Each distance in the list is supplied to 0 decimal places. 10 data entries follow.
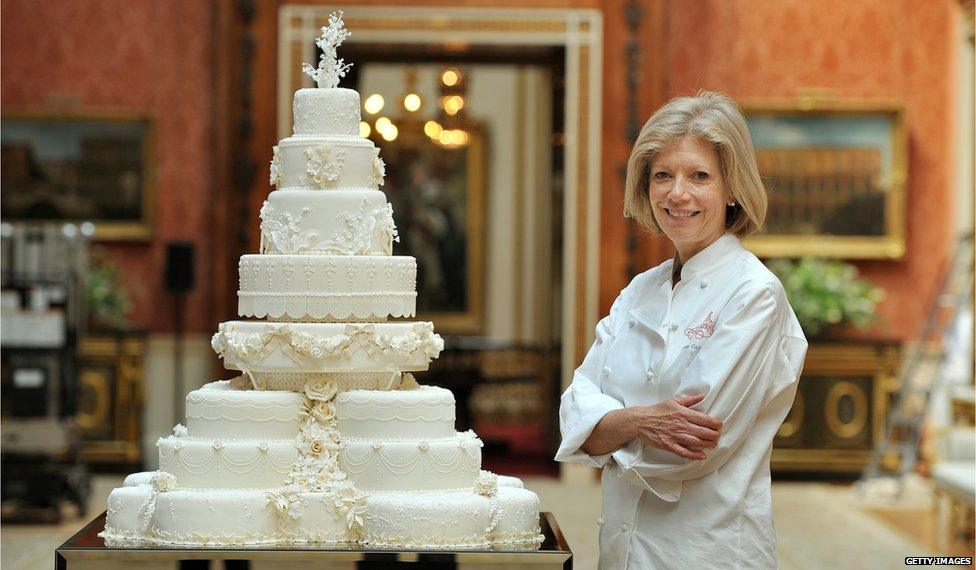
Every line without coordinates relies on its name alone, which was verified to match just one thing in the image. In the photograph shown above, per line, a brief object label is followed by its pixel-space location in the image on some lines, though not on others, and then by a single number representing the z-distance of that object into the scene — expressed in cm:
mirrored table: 427
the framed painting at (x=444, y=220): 1641
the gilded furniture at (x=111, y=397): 1127
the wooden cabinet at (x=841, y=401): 1124
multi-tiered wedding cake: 448
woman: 326
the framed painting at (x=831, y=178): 1184
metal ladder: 1073
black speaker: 1109
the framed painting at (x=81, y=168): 1180
